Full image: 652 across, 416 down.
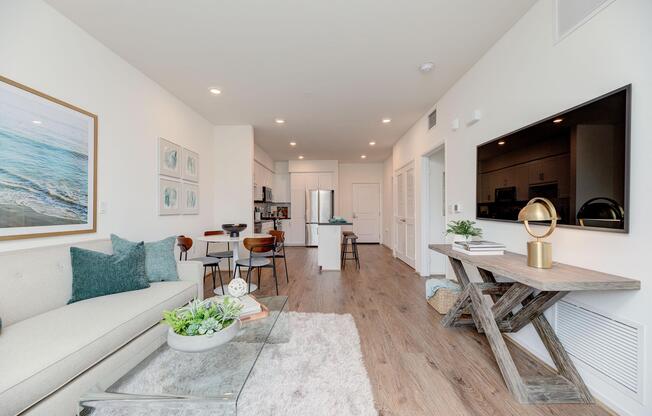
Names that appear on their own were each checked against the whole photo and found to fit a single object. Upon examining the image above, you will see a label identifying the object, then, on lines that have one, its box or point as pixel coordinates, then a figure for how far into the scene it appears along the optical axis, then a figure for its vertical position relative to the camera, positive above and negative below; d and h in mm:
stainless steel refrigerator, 7895 +61
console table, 1406 -712
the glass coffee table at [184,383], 1083 -793
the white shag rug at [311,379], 1511 -1132
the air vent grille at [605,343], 1390 -785
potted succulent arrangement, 1309 -615
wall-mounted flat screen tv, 1430 +302
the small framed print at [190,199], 3933 +110
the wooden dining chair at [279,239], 4041 -487
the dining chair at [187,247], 3328 -519
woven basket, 2895 -997
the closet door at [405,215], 5172 -162
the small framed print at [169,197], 3402 +114
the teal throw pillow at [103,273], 1983 -532
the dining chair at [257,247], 3354 -515
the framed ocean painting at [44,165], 1806 +302
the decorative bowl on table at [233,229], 3471 -302
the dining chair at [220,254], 3671 -680
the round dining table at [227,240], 3336 -423
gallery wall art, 3441 +379
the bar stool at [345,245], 5207 -787
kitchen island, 5031 -754
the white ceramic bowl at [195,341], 1299 -669
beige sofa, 1163 -707
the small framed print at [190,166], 3942 +617
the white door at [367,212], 8688 -145
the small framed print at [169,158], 3414 +639
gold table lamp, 1687 -219
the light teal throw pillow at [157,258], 2426 -505
